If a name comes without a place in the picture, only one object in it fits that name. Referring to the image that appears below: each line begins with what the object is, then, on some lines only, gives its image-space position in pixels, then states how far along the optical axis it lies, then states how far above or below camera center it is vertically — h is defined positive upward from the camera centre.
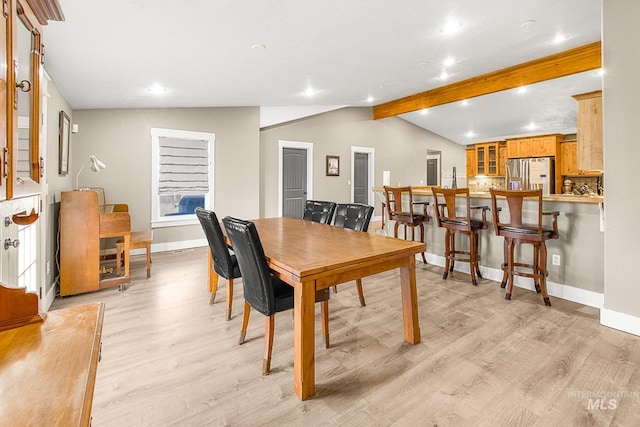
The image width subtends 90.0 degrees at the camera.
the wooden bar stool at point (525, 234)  2.95 -0.18
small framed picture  7.61 +1.19
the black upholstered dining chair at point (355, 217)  2.99 -0.02
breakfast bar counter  2.97 -0.35
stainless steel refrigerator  7.18 +0.97
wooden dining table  1.72 -0.30
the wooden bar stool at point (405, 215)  4.20 +0.00
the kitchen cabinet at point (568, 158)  6.98 +1.27
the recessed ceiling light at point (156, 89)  3.74 +1.54
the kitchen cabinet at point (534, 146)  7.17 +1.61
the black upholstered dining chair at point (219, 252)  2.44 -0.29
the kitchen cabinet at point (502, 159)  8.27 +1.46
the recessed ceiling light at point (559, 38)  3.47 +1.97
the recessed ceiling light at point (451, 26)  2.89 +1.75
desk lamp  3.80 +0.61
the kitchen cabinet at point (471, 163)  9.12 +1.51
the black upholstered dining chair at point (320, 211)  3.55 +0.05
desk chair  3.80 -0.34
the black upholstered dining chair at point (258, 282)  1.86 -0.41
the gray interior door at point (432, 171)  9.98 +1.38
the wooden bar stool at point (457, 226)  3.56 -0.12
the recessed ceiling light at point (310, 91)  4.81 +1.93
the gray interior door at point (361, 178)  8.24 +0.98
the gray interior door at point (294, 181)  7.05 +0.77
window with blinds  5.17 +0.69
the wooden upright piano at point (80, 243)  3.17 -0.27
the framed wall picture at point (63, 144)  3.42 +0.80
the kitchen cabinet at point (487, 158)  8.45 +1.55
